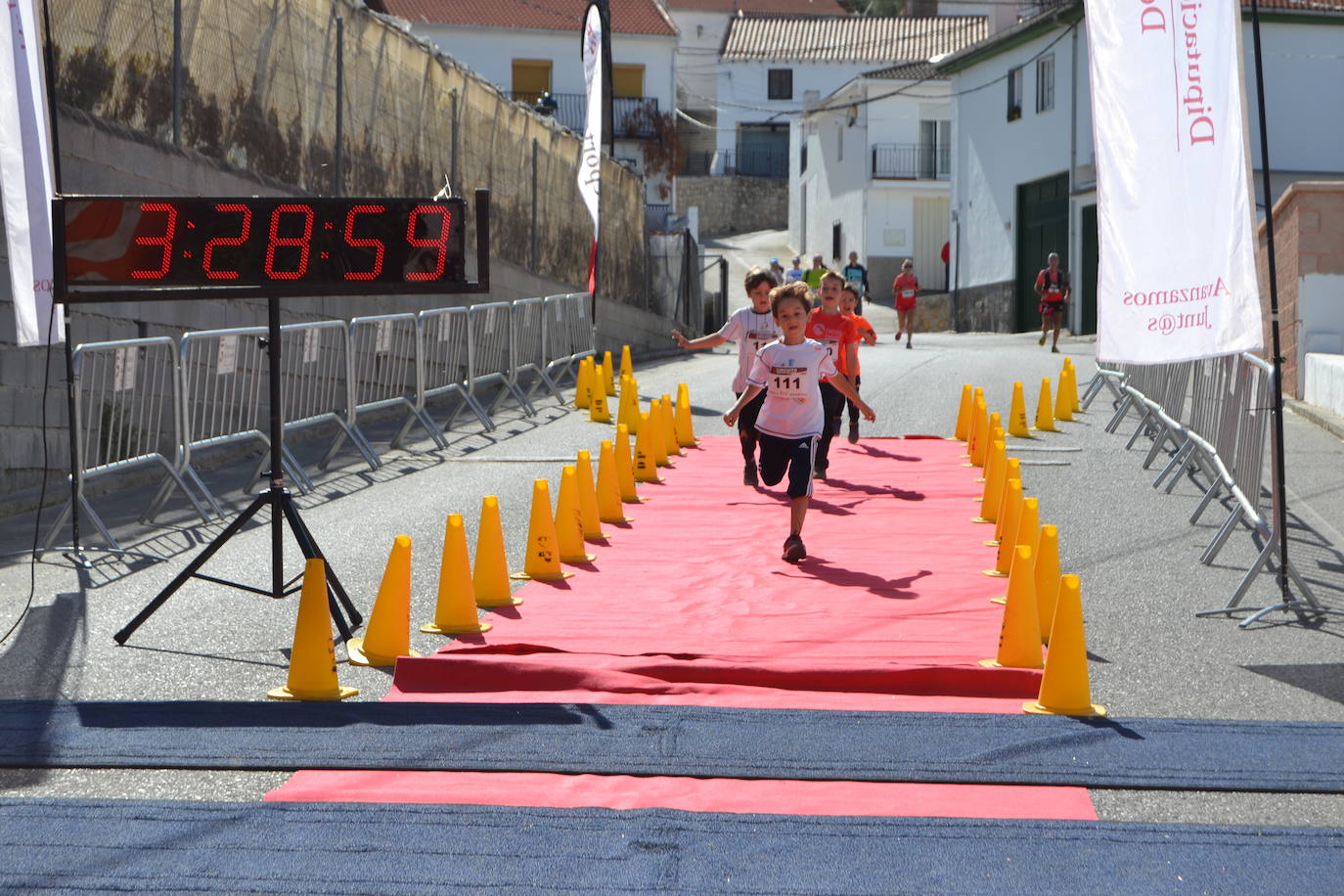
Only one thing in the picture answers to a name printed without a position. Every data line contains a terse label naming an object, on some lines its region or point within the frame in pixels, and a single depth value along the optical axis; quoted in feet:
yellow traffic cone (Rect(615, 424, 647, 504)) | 39.29
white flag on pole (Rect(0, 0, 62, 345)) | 28.84
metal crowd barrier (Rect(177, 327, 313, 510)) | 36.70
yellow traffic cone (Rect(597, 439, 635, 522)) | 35.99
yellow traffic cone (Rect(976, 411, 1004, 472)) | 39.52
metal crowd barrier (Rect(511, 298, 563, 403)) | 60.95
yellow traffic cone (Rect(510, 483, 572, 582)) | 29.30
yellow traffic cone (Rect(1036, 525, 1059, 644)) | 24.36
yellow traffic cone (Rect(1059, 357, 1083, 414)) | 57.00
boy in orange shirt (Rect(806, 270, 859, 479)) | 43.27
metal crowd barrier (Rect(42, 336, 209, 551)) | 32.94
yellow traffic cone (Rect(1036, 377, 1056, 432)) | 53.31
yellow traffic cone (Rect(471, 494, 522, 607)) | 26.94
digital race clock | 23.54
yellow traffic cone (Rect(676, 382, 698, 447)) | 50.44
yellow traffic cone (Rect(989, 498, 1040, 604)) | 26.89
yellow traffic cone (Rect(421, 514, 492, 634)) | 24.77
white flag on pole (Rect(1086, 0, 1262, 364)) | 25.73
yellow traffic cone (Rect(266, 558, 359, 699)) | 20.95
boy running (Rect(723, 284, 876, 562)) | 31.53
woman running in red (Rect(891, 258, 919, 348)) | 95.86
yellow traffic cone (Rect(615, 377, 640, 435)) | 50.67
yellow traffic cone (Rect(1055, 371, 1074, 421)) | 56.39
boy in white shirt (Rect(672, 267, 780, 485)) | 40.37
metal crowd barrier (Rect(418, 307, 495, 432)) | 51.90
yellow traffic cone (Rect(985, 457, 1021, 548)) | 30.96
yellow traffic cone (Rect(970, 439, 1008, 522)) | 35.78
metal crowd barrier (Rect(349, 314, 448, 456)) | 47.44
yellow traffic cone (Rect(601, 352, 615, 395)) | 62.03
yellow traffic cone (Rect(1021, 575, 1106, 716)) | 20.07
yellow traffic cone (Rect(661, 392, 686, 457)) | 47.55
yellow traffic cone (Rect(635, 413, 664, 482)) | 42.57
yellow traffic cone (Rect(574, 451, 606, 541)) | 33.55
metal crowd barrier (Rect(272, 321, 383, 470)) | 43.09
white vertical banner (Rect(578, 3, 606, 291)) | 69.26
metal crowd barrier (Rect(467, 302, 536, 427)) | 55.36
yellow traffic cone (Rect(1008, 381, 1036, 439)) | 51.67
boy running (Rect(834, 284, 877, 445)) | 46.03
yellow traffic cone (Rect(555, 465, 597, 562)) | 31.01
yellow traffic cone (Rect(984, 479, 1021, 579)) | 29.40
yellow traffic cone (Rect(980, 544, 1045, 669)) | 22.09
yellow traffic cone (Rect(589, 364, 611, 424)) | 57.41
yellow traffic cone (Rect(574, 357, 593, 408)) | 61.16
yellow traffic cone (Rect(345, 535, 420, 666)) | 22.97
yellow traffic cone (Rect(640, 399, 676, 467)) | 45.42
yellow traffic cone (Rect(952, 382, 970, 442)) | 51.08
